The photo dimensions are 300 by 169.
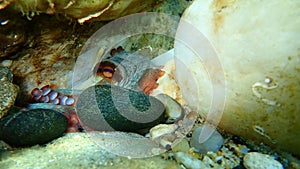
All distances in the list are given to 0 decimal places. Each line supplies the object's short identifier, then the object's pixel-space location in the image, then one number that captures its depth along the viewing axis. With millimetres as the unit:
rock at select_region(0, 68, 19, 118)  322
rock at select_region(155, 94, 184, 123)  356
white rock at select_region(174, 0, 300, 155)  245
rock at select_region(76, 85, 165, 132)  342
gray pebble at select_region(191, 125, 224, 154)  286
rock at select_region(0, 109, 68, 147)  291
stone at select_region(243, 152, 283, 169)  257
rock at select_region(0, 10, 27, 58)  313
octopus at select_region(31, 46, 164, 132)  415
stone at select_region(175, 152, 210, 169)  261
